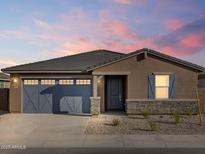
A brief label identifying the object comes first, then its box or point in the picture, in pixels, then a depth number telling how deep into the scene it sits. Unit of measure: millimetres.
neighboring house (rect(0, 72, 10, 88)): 19311
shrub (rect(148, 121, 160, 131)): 7535
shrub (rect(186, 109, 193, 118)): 10188
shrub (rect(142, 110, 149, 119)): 9830
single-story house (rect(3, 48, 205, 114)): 10629
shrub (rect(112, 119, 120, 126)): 8157
